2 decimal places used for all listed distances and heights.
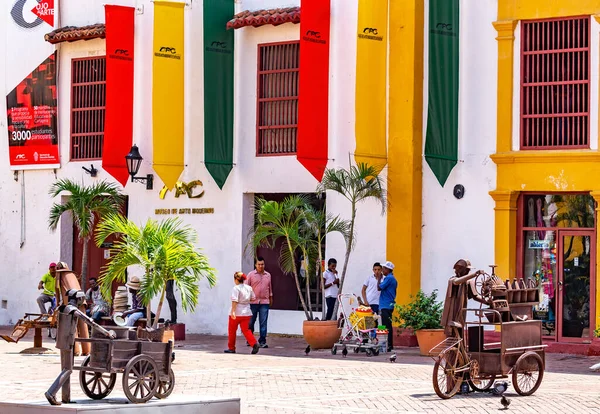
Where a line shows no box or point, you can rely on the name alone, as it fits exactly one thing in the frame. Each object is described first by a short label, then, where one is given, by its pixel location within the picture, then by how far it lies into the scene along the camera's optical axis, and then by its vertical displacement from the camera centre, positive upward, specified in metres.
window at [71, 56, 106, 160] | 28.36 +2.40
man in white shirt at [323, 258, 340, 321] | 24.09 -1.33
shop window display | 22.77 -0.36
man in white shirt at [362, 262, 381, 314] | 23.17 -1.35
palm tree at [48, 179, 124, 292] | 26.78 +0.16
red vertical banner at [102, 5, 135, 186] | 26.97 +2.61
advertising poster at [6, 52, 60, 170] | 29.11 +2.14
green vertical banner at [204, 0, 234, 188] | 26.09 +2.57
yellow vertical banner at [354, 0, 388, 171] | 23.89 +2.59
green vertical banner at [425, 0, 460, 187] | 23.48 +2.36
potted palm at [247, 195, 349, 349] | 22.77 -0.32
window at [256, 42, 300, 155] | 25.89 +2.38
